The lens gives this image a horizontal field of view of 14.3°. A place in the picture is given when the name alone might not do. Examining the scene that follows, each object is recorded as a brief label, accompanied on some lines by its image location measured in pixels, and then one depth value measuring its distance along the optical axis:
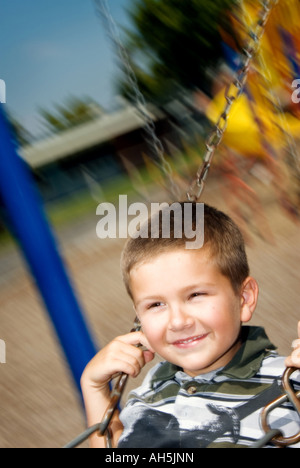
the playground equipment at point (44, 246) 1.49
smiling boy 1.24
